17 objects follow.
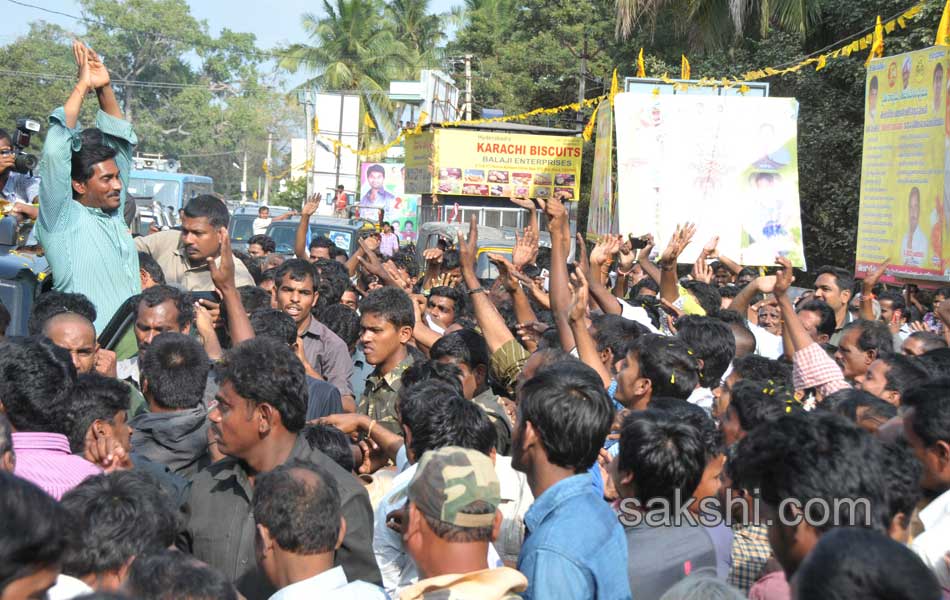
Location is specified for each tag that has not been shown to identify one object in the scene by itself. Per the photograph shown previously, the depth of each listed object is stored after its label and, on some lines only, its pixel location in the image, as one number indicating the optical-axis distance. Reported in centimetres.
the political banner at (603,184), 1463
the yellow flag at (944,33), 1055
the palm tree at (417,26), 5538
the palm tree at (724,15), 2172
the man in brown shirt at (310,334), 638
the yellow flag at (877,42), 1205
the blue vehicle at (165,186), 2487
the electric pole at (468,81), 3597
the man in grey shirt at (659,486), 349
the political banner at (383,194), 4191
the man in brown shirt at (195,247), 630
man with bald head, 462
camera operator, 695
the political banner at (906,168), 1023
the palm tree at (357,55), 5166
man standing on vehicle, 514
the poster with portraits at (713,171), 1273
